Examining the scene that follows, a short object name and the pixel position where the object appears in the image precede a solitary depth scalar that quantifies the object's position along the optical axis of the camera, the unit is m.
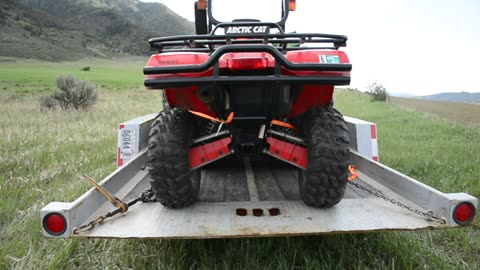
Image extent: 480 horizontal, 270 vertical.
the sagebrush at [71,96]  13.88
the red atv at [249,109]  2.43
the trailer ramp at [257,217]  2.37
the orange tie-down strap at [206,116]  2.89
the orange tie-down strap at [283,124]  2.87
